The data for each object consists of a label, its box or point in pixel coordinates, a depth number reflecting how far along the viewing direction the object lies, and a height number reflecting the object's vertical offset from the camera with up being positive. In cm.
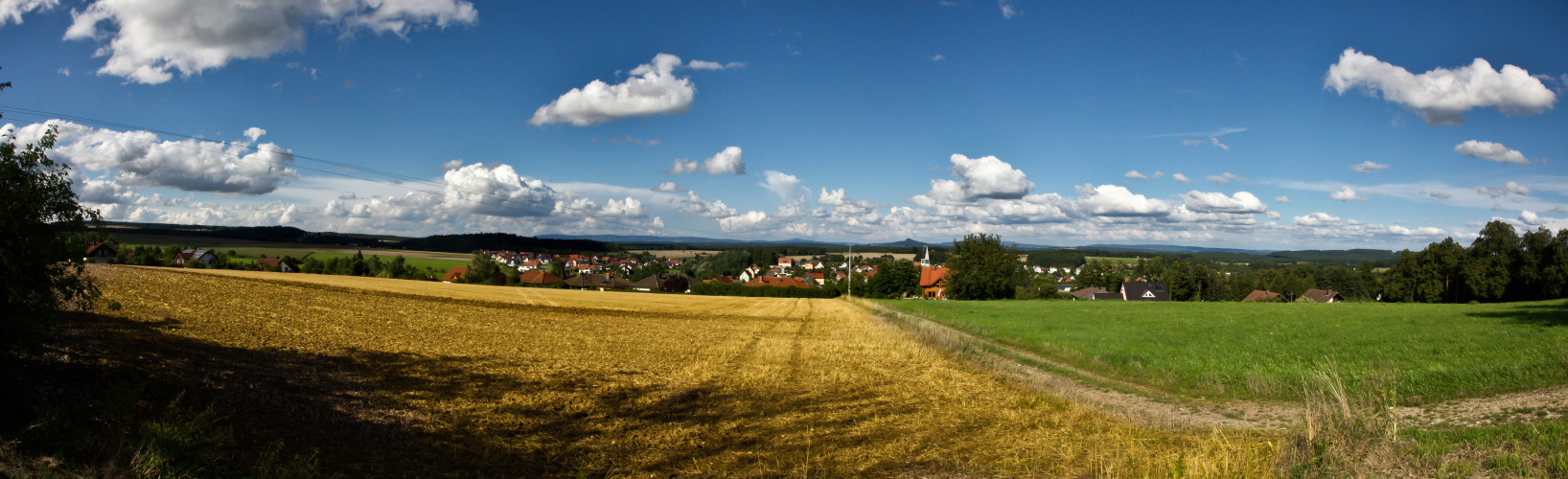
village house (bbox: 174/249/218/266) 5797 -151
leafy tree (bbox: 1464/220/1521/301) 6319 -79
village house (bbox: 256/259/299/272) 6068 -232
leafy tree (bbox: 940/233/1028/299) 7656 -235
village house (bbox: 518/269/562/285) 8081 -425
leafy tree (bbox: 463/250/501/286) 7219 -312
